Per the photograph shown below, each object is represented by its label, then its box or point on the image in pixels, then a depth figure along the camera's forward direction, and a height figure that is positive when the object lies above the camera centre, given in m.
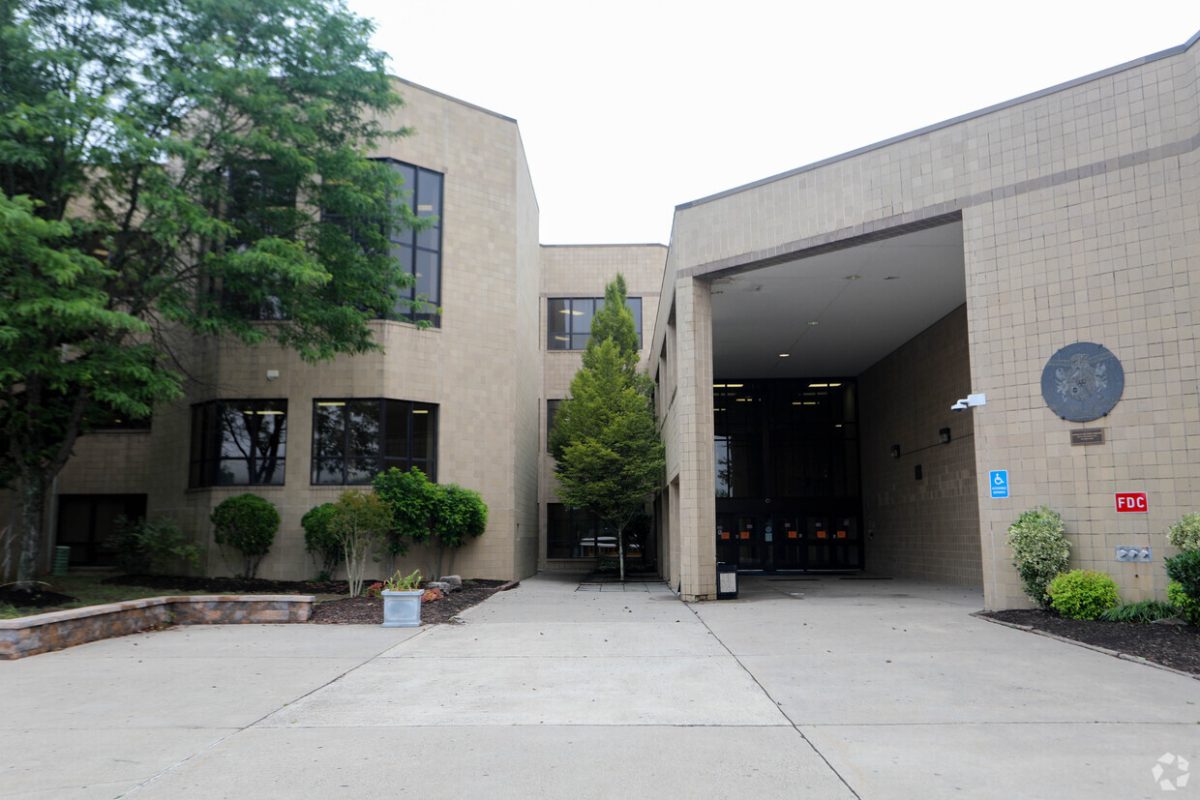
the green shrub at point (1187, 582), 9.76 -0.96
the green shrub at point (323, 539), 17.83 -0.81
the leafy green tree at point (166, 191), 12.52 +5.29
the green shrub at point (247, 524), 17.88 -0.50
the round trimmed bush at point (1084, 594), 11.14 -1.26
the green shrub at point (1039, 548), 11.69 -0.69
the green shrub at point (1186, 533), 10.15 -0.43
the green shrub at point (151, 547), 17.84 -1.00
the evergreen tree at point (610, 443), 21.66 +1.42
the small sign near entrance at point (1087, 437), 11.71 +0.84
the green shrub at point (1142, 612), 10.74 -1.44
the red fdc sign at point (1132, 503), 11.29 -0.07
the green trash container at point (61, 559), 20.59 -1.41
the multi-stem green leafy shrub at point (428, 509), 18.14 -0.20
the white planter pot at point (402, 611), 12.59 -1.63
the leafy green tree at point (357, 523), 16.08 -0.45
